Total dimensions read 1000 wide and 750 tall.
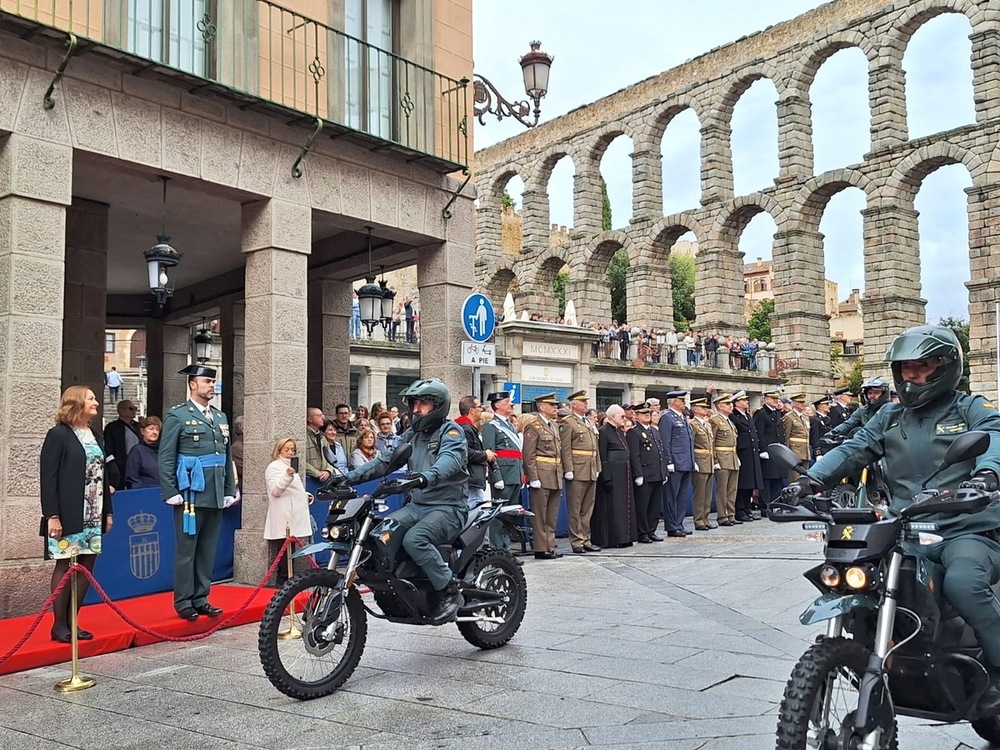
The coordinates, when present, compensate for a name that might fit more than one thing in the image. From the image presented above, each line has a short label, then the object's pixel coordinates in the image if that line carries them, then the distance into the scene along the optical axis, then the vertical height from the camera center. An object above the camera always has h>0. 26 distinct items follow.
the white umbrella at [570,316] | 30.14 +3.57
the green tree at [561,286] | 65.12 +9.89
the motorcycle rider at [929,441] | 4.08 -0.07
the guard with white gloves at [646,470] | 13.50 -0.57
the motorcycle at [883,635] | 3.60 -0.82
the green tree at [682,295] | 69.51 +9.70
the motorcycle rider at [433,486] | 6.28 -0.36
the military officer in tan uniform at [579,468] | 12.51 -0.49
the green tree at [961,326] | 58.69 +6.14
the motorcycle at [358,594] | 5.66 -1.03
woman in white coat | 9.40 -0.66
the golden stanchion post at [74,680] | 6.10 -1.54
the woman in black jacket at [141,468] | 10.38 -0.35
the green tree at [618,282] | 65.25 +9.84
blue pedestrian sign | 11.37 +1.33
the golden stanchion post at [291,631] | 6.04 -1.24
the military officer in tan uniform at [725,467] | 15.72 -0.62
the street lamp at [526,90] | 12.83 +4.50
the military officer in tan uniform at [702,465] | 15.27 -0.57
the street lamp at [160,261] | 11.36 +2.02
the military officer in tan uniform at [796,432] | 17.64 -0.08
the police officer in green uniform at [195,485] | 7.93 -0.41
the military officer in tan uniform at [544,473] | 12.06 -0.53
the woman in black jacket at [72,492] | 6.98 -0.41
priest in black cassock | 13.05 -0.79
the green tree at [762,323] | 71.44 +7.91
